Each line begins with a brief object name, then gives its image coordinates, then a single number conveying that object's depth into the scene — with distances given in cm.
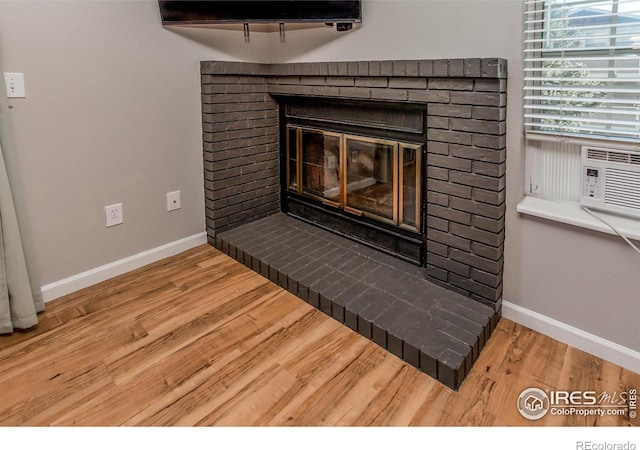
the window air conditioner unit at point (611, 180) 158
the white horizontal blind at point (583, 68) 152
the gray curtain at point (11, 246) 184
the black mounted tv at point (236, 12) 232
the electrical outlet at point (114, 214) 237
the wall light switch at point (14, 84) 192
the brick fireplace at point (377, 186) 181
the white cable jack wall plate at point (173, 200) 262
